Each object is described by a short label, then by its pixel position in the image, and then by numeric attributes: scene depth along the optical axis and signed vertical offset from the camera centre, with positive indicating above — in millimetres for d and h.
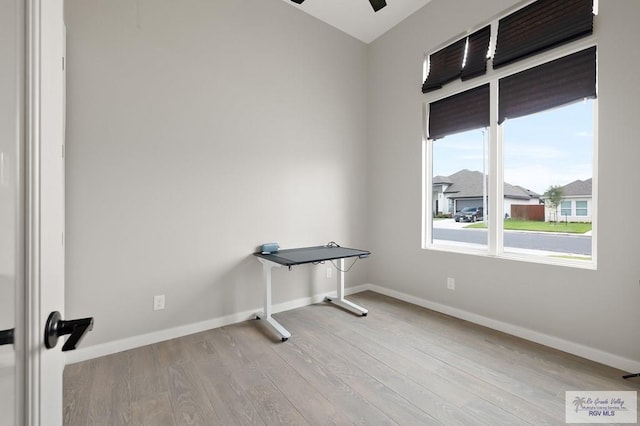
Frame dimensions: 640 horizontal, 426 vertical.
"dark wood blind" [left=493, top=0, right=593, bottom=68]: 2197 +1516
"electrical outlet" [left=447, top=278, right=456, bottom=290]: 3021 -748
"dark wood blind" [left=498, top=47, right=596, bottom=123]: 2216 +1050
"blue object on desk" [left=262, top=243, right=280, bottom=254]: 2977 -374
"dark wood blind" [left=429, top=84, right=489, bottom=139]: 2875 +1045
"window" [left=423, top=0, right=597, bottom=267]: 2283 +678
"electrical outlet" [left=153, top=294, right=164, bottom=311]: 2469 -777
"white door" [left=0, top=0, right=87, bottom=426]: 426 +8
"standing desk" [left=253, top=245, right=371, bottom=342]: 2617 -443
